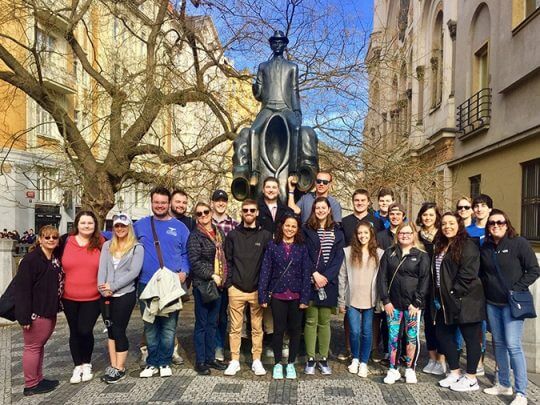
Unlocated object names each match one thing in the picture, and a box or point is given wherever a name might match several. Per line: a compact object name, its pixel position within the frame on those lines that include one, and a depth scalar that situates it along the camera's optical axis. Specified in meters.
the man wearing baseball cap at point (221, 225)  5.75
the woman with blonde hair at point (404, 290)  5.05
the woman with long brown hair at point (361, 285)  5.24
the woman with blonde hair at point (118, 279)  4.91
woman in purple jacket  5.08
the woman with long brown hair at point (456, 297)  4.85
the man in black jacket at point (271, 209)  5.62
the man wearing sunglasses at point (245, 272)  5.23
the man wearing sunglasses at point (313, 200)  5.80
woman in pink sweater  4.95
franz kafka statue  6.58
